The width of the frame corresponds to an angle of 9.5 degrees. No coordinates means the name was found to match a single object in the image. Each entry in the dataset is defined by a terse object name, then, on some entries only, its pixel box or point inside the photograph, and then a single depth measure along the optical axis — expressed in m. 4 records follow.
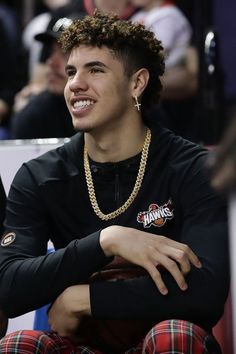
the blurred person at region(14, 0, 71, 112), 8.76
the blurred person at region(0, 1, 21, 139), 9.30
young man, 4.29
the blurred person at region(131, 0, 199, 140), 8.34
